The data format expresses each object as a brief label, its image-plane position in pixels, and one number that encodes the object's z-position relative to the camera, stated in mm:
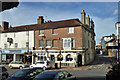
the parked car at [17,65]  24750
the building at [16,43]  32781
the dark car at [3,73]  12609
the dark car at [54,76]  8059
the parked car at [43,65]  23334
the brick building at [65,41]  27828
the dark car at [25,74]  10016
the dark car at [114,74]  8908
